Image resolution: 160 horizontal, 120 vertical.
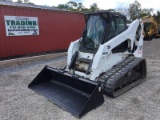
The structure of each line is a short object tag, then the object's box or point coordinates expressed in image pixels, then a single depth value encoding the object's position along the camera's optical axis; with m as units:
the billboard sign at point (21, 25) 6.08
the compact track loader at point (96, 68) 2.74
